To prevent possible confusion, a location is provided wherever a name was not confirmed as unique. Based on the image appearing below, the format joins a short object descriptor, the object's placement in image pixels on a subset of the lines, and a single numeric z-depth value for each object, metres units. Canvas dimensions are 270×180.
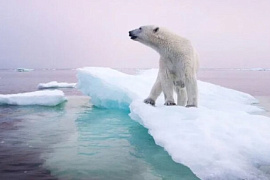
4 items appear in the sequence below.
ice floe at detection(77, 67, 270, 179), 3.14
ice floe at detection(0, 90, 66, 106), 12.23
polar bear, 5.02
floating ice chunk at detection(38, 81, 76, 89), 25.24
